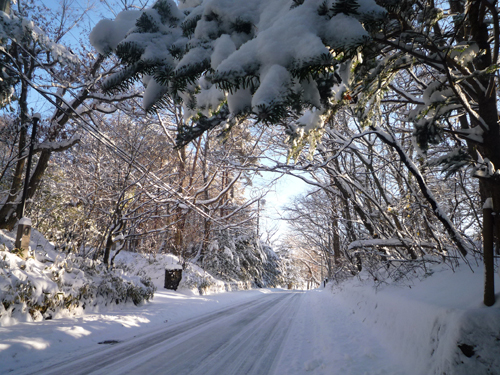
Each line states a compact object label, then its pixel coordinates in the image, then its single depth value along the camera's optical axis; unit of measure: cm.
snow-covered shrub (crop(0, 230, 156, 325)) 469
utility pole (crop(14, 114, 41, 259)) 595
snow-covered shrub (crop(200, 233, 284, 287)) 1958
